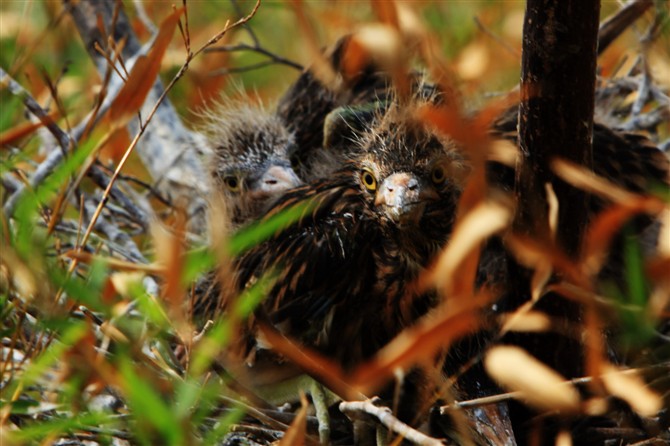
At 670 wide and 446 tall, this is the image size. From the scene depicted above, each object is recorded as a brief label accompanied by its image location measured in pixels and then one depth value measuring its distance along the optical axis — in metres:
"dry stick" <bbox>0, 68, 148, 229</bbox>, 4.23
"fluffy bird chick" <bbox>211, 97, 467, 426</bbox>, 4.21
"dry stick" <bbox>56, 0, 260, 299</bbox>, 4.11
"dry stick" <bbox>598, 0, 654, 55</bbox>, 4.32
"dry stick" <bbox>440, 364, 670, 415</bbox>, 4.10
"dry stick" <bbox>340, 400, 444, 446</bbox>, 4.07
